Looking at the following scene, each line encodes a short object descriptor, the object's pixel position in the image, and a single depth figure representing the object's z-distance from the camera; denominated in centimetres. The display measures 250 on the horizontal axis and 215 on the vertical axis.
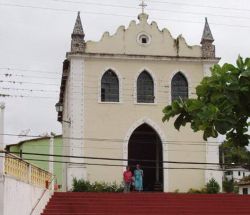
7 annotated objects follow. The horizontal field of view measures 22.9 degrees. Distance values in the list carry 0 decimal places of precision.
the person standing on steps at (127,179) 2612
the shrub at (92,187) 2732
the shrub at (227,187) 3468
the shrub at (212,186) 2836
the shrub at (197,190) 2841
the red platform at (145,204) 2052
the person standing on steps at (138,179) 2603
